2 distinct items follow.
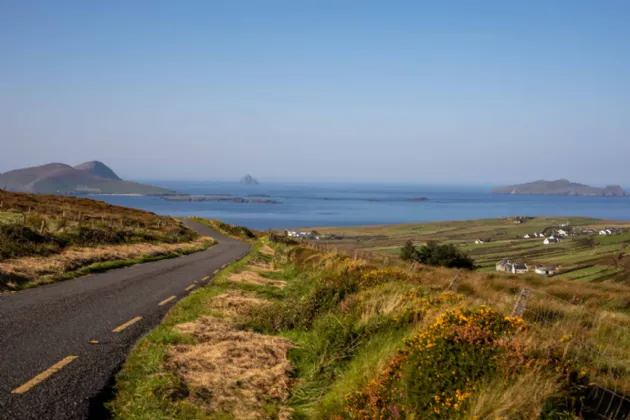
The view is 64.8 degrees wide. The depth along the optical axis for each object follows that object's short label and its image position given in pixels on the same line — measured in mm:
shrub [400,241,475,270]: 32688
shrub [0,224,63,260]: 16125
